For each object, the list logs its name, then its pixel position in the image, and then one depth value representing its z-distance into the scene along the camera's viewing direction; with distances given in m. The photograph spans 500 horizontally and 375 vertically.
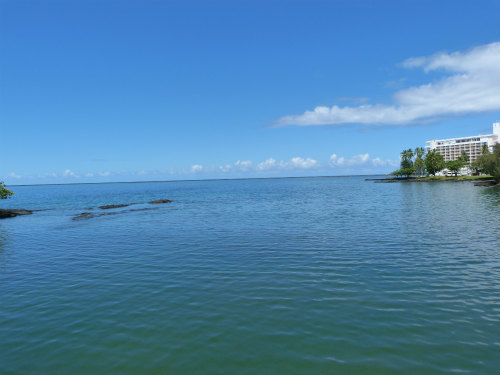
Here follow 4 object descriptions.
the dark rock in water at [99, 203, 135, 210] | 74.12
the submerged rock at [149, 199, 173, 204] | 90.86
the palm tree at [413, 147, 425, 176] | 197.30
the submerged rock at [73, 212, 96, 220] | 55.83
